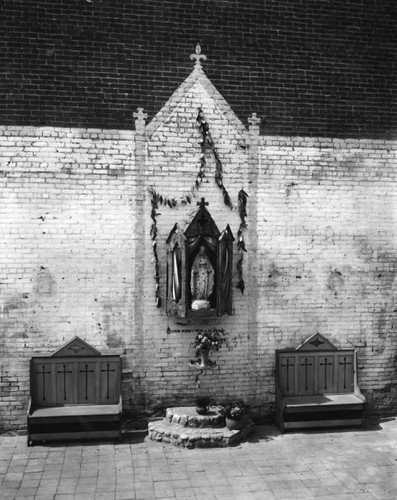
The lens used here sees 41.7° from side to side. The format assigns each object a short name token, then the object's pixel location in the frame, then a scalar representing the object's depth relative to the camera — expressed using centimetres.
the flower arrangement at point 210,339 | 718
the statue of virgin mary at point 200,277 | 715
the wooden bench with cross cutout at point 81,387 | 681
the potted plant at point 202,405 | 700
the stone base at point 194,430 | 665
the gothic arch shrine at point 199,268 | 709
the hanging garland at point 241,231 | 749
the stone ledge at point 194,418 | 692
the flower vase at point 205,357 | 723
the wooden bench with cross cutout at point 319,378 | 733
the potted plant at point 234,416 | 682
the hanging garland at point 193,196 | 733
